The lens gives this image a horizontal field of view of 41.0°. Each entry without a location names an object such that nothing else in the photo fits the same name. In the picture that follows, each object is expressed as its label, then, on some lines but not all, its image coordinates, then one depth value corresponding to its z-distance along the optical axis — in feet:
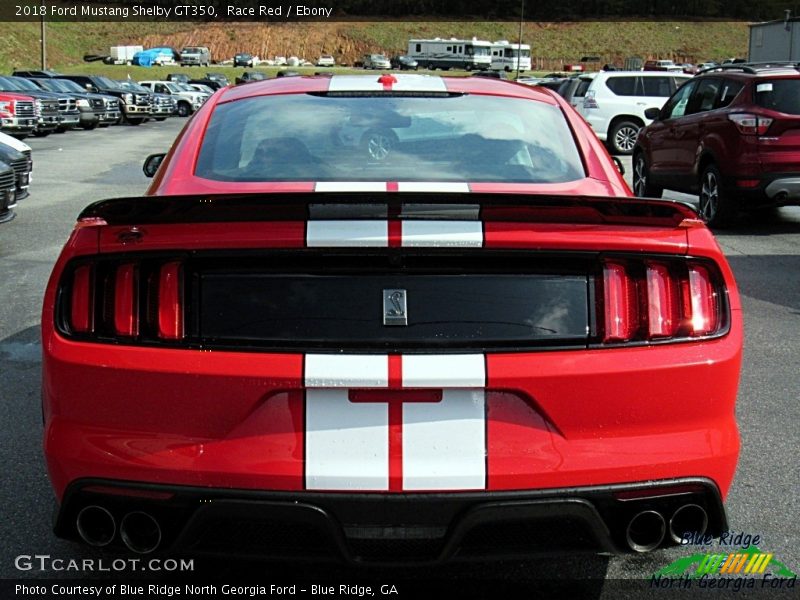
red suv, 36.32
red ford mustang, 8.79
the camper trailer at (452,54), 342.85
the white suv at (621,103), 78.79
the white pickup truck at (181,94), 158.40
